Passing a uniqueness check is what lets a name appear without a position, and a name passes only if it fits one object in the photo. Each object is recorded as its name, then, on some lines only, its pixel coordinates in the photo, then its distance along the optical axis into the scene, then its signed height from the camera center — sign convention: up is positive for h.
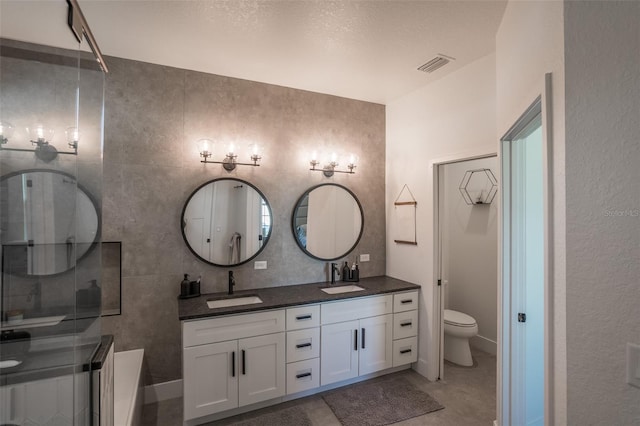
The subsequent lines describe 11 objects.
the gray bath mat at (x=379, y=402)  2.35 -1.58
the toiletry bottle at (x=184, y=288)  2.53 -0.62
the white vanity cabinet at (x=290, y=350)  2.20 -1.13
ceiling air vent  2.51 +1.32
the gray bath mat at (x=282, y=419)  2.29 -1.58
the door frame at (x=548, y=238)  1.11 -0.08
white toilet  3.15 -1.32
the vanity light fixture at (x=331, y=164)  3.15 +0.55
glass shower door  1.19 -0.05
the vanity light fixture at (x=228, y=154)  2.65 +0.56
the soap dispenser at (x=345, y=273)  3.22 -0.62
